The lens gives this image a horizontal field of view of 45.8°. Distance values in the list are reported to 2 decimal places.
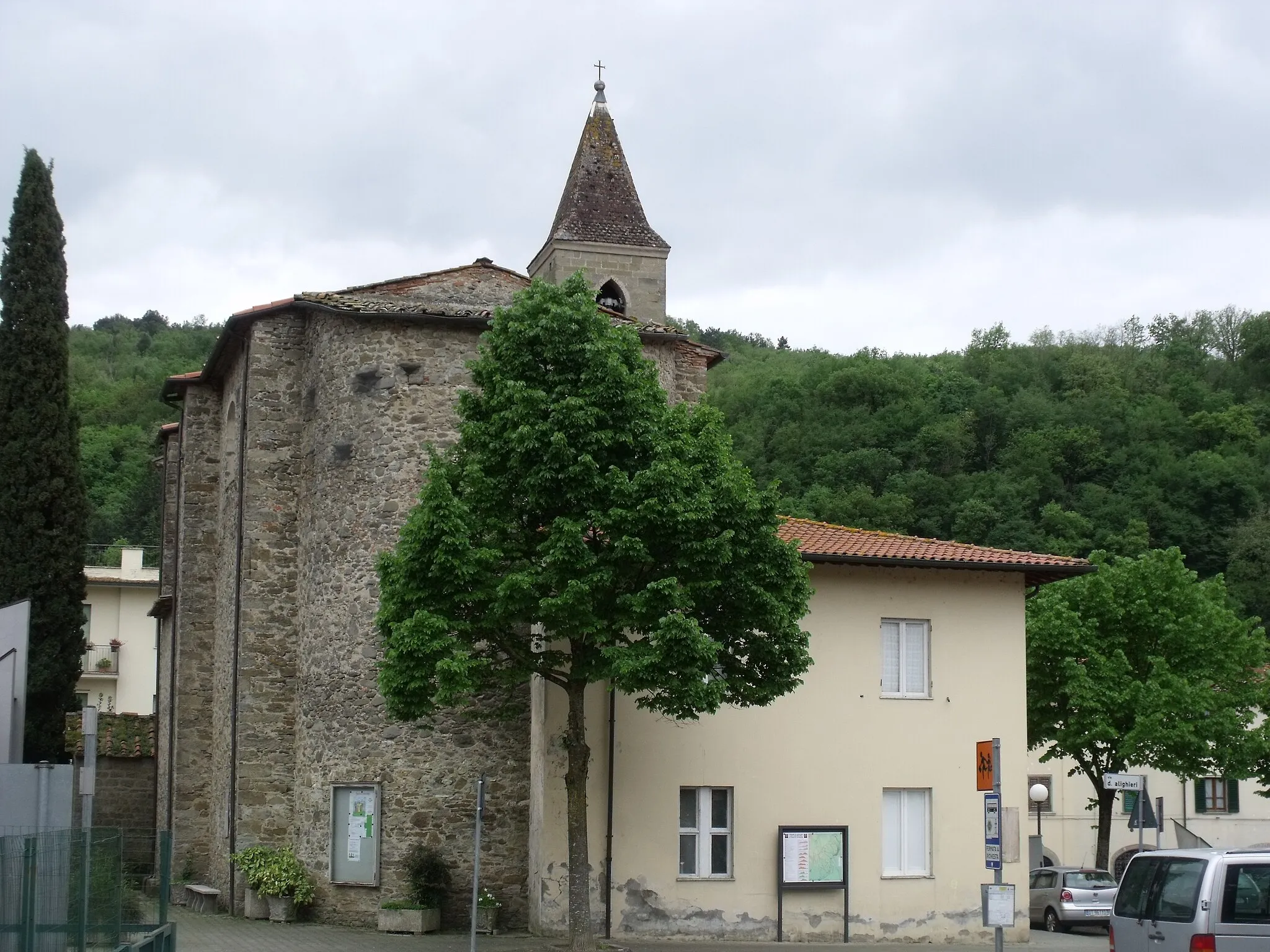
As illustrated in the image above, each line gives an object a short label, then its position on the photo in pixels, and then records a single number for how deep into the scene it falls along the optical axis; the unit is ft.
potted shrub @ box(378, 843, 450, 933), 70.28
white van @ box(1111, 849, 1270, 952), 42.80
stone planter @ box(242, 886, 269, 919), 76.02
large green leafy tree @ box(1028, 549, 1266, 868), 109.09
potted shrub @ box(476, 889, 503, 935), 71.05
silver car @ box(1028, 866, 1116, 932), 98.53
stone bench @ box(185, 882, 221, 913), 81.41
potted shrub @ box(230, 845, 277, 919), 76.02
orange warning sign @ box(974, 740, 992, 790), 54.34
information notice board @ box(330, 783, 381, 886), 73.82
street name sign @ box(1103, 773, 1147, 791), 69.00
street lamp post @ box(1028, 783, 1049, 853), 101.11
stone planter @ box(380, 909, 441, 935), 70.18
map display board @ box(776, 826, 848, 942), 69.62
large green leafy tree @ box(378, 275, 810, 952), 58.08
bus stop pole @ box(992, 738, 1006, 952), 51.16
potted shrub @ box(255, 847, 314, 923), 74.95
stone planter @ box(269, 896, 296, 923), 74.79
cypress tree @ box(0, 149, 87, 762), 95.04
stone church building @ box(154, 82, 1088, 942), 69.46
